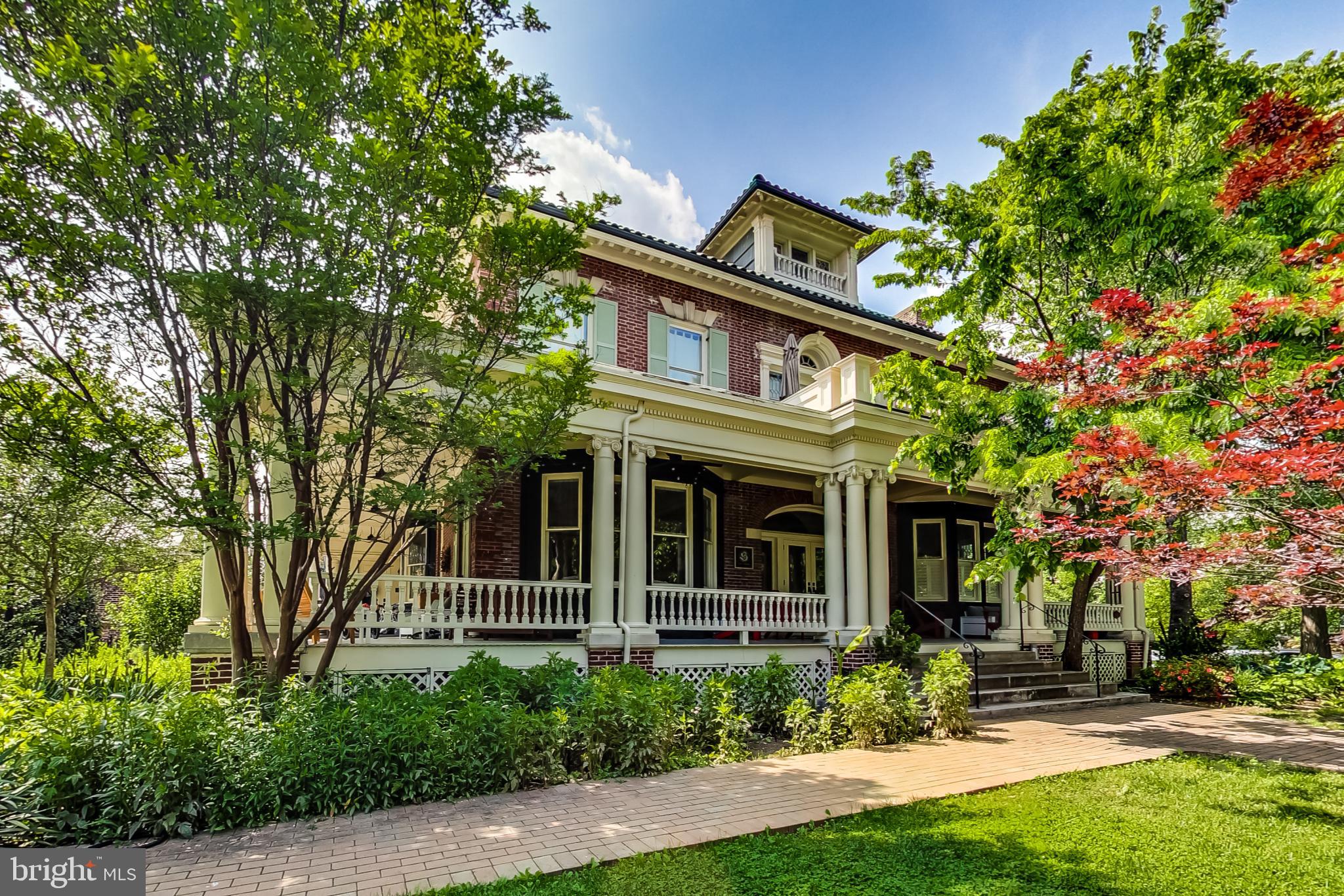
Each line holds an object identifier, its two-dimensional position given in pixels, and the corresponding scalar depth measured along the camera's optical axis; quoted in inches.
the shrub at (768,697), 346.6
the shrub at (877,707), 321.1
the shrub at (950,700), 339.3
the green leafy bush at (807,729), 310.7
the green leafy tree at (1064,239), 285.1
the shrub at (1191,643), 603.2
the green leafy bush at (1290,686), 469.4
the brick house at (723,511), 369.4
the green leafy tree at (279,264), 211.9
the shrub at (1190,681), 484.7
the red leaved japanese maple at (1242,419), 199.3
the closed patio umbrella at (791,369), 535.8
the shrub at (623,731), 261.3
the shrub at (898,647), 415.5
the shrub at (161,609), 630.5
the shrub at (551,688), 287.1
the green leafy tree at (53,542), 381.7
